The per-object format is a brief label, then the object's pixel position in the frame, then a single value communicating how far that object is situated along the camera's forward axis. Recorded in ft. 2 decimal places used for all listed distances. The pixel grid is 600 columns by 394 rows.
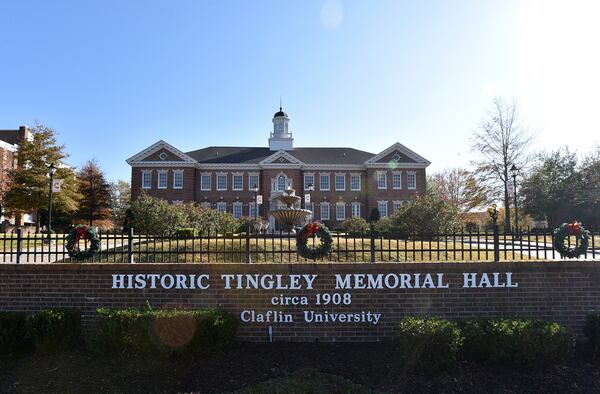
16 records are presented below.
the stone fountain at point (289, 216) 54.91
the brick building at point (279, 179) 166.61
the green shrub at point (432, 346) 19.42
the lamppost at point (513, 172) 87.10
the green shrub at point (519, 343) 19.72
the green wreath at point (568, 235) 25.85
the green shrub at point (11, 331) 22.33
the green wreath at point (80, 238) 26.58
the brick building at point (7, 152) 127.85
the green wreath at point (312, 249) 25.72
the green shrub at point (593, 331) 21.77
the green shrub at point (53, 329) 22.09
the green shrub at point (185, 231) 64.21
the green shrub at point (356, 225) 110.73
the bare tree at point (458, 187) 186.29
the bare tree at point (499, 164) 125.18
